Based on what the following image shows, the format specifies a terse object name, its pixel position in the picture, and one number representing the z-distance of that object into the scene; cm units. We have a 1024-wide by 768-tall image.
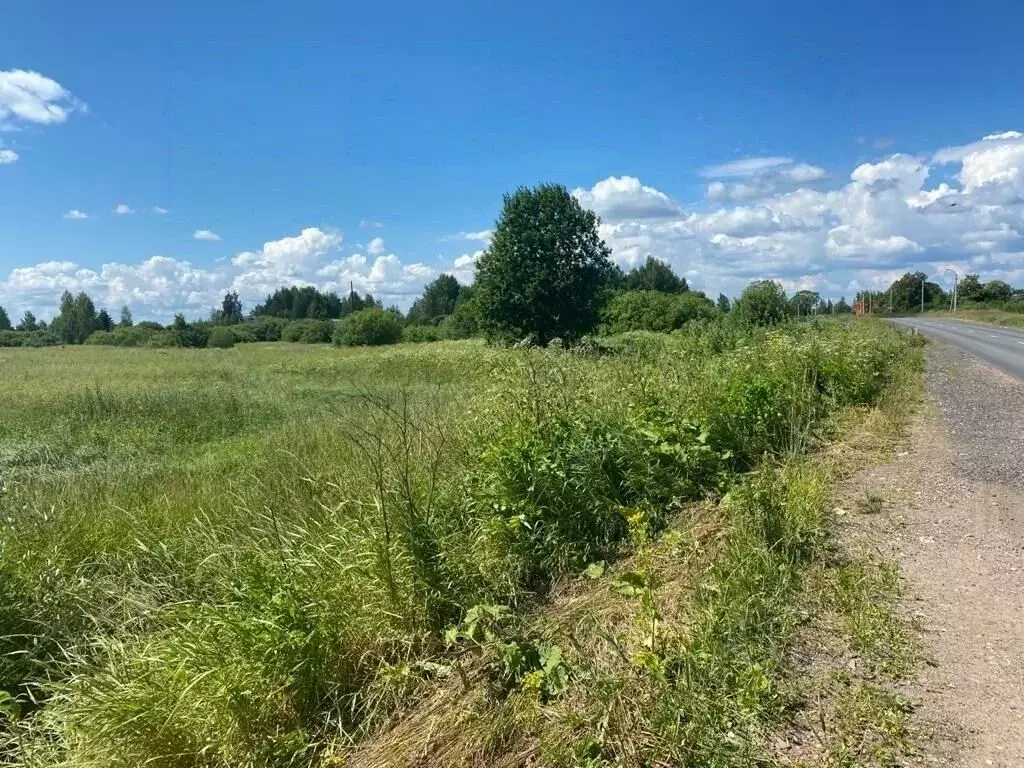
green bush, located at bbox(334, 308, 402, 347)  6281
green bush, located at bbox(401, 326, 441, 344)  7000
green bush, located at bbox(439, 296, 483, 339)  6384
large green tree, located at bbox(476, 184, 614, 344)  4012
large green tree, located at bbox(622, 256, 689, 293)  10450
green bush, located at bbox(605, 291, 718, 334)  5031
